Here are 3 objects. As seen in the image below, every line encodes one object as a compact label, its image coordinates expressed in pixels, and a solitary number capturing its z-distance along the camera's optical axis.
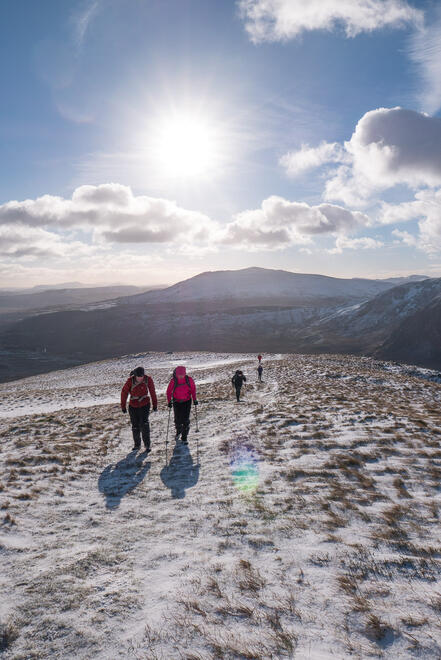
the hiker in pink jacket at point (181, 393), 10.15
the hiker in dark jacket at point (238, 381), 16.81
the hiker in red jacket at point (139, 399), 9.69
